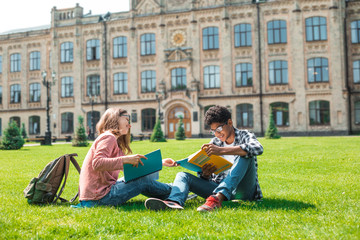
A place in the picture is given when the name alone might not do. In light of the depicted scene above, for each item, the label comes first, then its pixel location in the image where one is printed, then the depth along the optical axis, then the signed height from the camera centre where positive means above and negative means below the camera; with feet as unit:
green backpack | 16.51 -2.57
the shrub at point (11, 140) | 67.77 -1.97
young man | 14.75 -2.32
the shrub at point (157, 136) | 92.84 -2.27
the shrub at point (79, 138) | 75.31 -2.03
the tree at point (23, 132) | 122.07 -0.74
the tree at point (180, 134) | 98.13 -1.93
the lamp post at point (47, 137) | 84.74 -2.01
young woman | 14.24 -1.70
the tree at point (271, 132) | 90.79 -1.62
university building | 105.91 +21.32
